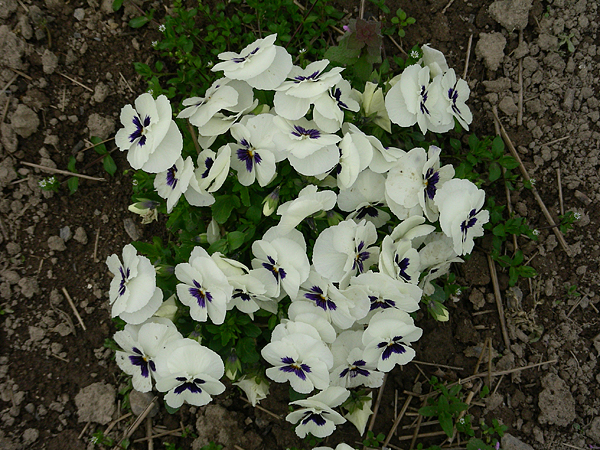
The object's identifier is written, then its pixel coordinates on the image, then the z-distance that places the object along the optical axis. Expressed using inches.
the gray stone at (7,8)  24.0
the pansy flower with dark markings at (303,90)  17.5
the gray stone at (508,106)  25.0
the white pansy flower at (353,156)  17.6
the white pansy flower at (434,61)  19.3
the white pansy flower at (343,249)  17.6
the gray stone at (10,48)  23.7
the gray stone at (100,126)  24.4
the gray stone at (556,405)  23.1
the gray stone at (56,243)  23.7
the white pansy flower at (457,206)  17.8
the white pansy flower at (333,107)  17.7
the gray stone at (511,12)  25.0
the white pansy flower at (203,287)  17.3
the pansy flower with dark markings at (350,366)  18.4
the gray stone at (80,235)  24.0
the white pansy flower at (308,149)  17.4
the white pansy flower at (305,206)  16.9
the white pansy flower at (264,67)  17.7
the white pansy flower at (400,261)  17.3
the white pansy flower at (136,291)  17.7
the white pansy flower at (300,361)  17.2
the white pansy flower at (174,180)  17.8
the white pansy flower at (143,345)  18.1
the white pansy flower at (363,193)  18.9
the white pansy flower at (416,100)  18.4
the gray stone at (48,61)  24.3
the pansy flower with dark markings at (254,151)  18.1
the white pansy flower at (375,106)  19.4
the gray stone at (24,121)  23.7
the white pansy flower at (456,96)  19.1
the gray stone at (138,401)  22.8
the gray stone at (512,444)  22.6
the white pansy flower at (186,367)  17.4
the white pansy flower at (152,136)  17.5
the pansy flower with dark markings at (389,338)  17.5
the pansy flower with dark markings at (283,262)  17.6
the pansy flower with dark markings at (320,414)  17.7
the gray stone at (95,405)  22.8
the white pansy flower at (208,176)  17.7
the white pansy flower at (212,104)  18.1
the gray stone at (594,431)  23.2
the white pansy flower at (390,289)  17.0
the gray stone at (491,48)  25.1
